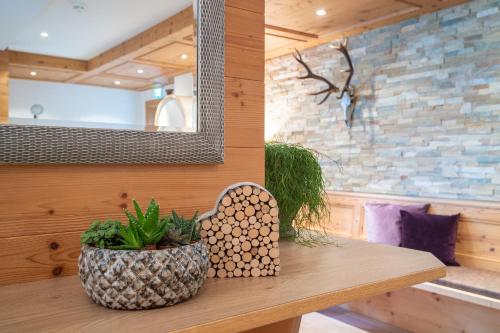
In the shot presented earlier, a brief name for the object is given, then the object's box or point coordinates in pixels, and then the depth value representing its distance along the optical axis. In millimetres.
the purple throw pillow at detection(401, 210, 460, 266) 3150
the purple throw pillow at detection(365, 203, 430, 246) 3367
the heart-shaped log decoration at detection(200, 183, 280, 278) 1046
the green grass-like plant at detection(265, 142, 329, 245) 1542
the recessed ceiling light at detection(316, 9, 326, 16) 3514
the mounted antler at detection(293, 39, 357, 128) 4133
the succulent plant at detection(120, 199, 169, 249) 844
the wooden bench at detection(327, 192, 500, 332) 2498
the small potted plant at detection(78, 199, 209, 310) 792
